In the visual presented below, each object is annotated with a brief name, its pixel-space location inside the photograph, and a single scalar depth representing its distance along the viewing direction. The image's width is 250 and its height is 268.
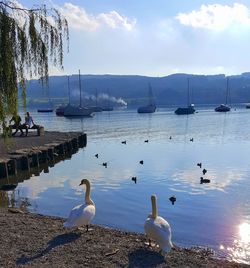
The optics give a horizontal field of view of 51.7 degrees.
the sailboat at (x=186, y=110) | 87.88
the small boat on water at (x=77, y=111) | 77.56
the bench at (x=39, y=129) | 25.93
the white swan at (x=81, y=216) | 6.97
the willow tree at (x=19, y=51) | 5.83
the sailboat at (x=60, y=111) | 84.06
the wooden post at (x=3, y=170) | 15.77
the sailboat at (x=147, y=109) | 95.72
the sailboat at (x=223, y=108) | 93.05
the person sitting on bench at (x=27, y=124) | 24.10
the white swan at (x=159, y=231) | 6.08
